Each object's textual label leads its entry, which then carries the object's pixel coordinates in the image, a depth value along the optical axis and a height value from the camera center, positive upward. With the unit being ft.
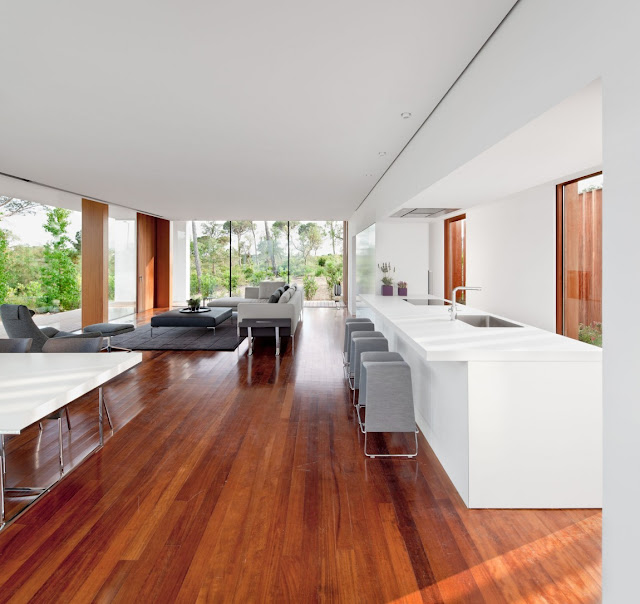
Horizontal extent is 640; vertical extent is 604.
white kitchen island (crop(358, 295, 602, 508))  7.98 -2.25
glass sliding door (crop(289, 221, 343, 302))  46.14 +4.42
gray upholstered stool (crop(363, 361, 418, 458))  10.48 -2.35
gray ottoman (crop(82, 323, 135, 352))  21.51 -1.49
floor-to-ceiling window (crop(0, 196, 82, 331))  27.37 +2.56
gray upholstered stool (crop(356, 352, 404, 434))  12.00 -1.62
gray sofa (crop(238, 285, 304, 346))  22.86 -0.74
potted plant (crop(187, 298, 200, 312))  28.50 -0.34
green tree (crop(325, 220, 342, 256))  46.47 +6.90
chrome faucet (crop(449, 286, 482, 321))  12.01 -0.35
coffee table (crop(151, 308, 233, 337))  26.43 -1.25
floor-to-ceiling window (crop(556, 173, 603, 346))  12.87 +1.17
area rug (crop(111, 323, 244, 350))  23.75 -2.30
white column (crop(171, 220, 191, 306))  44.73 +3.65
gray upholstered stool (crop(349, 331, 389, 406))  13.94 -1.48
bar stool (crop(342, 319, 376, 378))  17.56 -1.12
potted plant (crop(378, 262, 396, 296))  19.92 +0.90
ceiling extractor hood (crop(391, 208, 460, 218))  15.98 +3.19
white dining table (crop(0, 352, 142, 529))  6.00 -1.33
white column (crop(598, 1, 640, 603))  4.13 -0.04
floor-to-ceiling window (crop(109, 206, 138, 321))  37.60 +2.98
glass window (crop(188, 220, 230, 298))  46.26 +4.04
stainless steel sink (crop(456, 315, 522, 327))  13.15 -0.68
